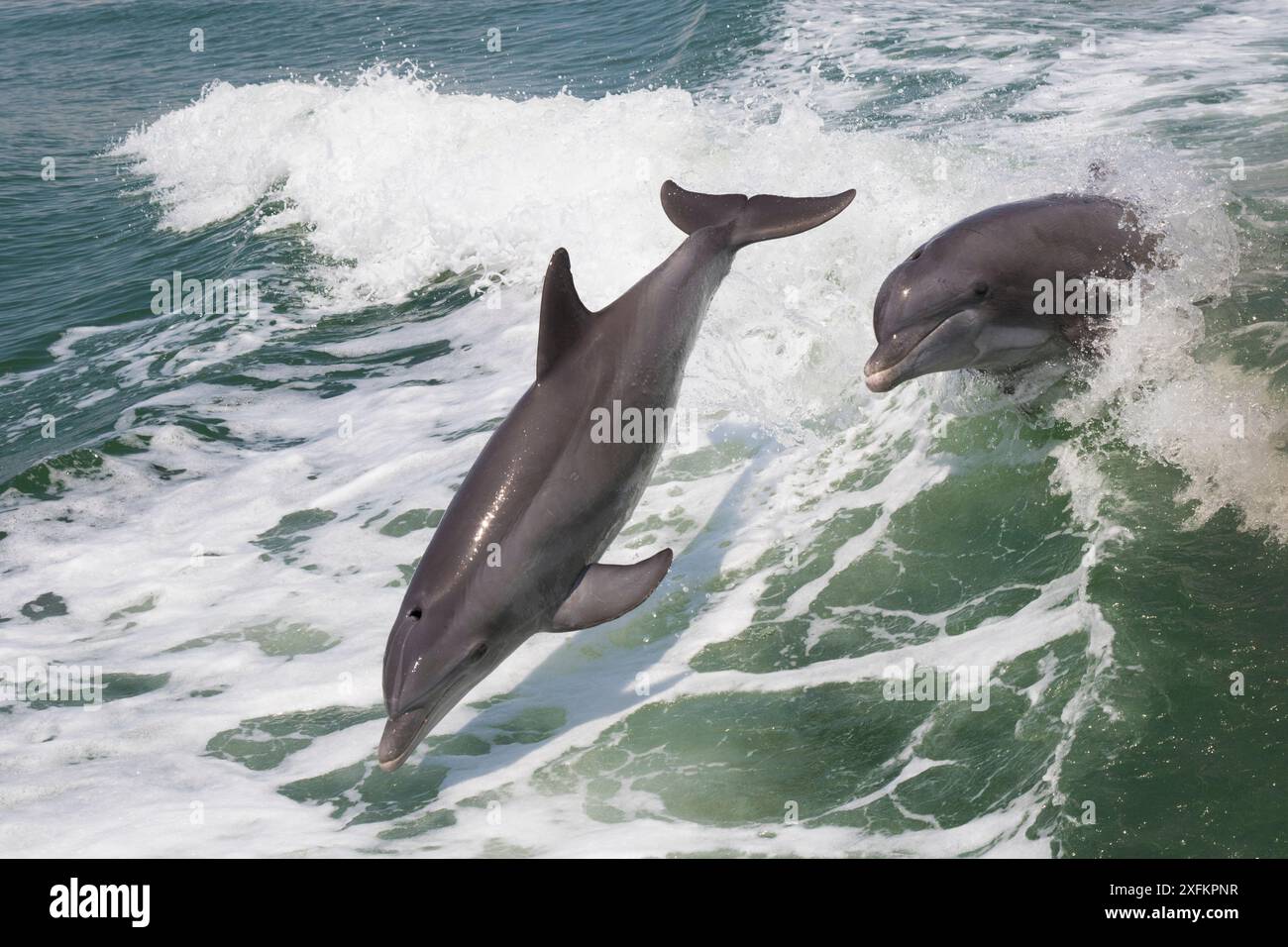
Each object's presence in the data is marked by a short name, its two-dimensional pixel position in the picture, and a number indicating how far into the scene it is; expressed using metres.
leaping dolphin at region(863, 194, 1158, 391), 8.02
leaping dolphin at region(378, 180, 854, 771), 6.88
